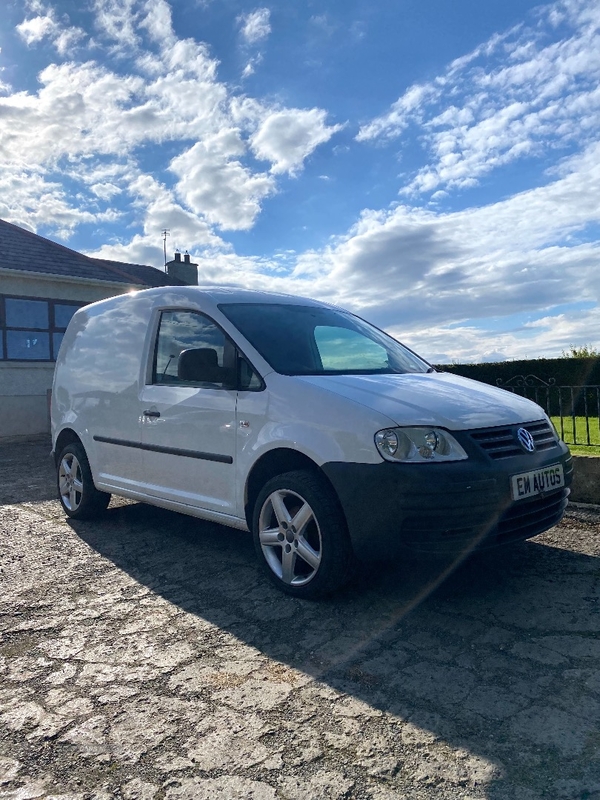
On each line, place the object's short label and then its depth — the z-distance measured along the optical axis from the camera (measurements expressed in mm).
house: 14227
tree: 19097
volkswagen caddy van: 3139
